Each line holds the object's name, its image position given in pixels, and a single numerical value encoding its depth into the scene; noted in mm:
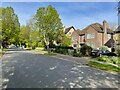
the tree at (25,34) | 35888
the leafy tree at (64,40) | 26426
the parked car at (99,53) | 16467
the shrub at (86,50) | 17684
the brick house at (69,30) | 37104
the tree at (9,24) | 20798
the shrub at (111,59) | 11435
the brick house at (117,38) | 20041
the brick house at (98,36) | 26046
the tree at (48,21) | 21156
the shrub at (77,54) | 16584
